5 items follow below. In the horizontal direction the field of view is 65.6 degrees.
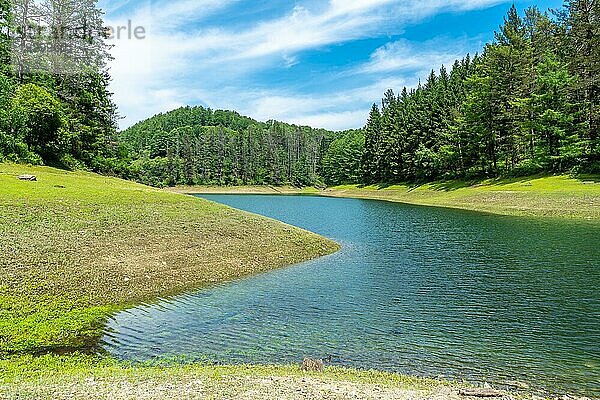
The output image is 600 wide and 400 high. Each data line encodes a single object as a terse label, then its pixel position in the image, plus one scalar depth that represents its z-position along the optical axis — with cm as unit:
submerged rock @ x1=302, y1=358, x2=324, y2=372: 1158
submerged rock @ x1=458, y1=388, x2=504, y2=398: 963
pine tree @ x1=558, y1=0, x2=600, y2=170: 6419
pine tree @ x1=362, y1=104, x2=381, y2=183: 12631
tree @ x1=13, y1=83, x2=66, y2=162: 4938
